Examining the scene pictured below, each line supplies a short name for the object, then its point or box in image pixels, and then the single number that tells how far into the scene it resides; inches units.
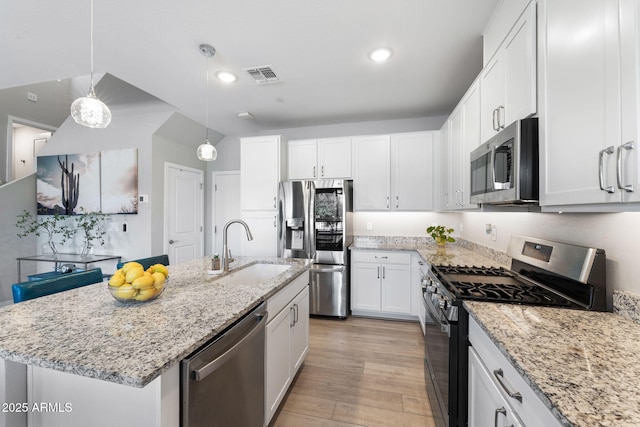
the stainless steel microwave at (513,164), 49.4
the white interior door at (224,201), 189.6
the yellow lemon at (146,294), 46.7
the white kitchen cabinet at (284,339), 60.6
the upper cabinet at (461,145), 81.2
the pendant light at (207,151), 90.4
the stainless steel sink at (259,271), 84.7
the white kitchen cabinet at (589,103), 30.7
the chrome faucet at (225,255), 74.6
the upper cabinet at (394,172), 135.9
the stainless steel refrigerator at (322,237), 130.9
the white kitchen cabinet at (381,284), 126.6
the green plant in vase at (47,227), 159.9
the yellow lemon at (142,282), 46.0
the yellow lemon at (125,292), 45.6
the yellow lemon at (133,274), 46.8
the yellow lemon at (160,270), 53.0
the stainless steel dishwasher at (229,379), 33.8
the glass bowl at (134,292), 45.7
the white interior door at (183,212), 163.5
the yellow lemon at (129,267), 48.3
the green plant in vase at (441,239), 115.7
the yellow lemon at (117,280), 46.1
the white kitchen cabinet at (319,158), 144.3
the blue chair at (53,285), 56.0
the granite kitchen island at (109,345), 30.0
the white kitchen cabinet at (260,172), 141.3
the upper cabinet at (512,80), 50.5
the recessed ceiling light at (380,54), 88.0
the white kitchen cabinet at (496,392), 29.5
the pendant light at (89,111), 54.4
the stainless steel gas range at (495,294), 47.4
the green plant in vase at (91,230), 157.1
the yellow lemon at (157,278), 48.1
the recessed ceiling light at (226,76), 101.7
